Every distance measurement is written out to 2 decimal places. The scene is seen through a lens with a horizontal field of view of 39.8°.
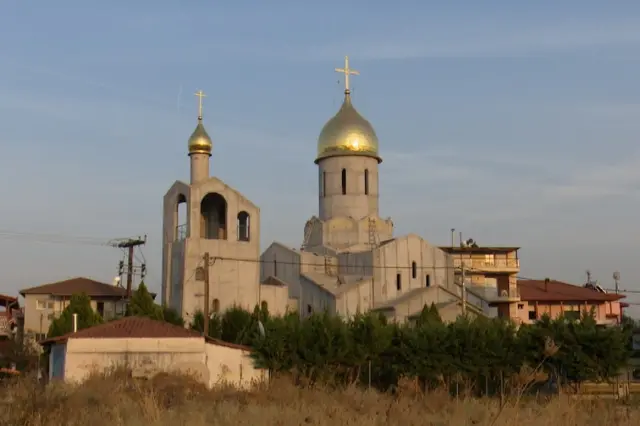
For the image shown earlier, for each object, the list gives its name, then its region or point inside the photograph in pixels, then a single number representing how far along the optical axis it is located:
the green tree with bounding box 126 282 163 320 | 37.22
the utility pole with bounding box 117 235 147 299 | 48.72
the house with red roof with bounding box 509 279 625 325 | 56.75
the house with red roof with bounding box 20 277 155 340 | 50.91
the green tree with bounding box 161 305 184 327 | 37.91
